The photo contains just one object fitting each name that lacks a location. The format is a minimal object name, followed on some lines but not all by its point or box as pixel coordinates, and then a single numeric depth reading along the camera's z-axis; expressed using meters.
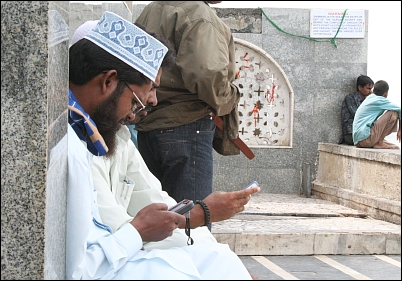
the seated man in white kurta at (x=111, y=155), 2.04
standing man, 4.09
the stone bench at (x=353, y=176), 7.44
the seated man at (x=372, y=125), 9.32
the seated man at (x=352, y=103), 10.77
